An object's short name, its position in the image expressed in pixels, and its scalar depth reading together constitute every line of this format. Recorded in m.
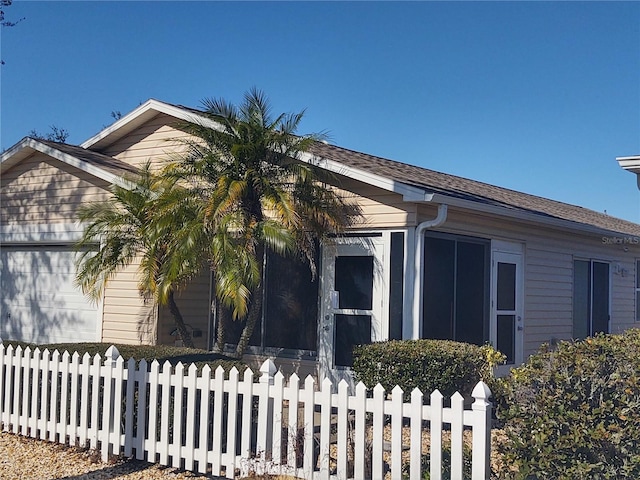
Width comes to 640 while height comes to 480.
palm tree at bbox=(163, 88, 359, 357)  9.12
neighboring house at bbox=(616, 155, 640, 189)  8.91
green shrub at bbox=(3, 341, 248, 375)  7.76
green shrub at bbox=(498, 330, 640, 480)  4.73
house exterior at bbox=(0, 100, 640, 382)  9.98
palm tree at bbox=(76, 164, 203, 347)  9.48
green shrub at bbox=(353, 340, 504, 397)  8.35
